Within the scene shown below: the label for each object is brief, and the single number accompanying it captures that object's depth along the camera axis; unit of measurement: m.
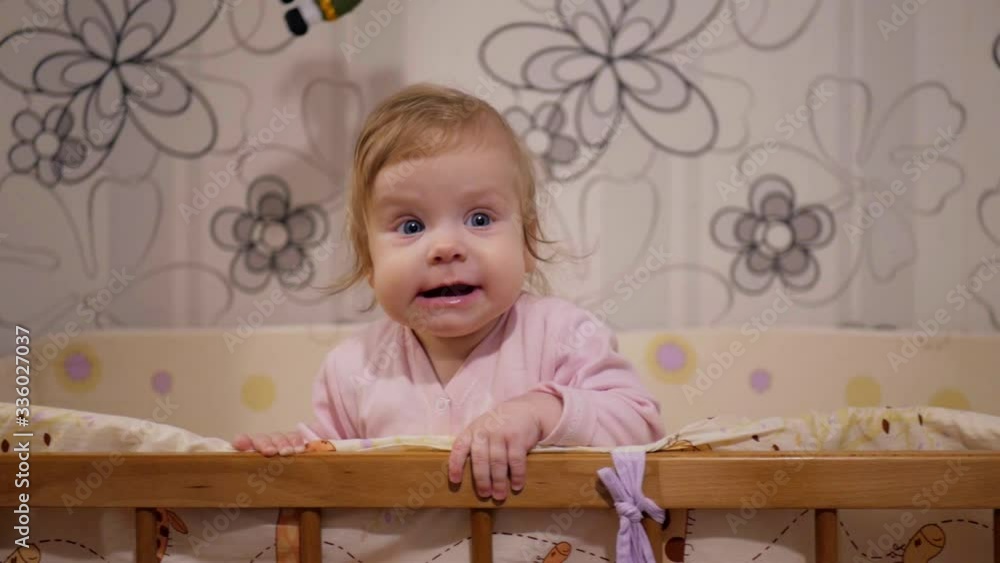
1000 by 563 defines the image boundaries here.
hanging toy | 1.51
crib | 0.76
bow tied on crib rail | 0.76
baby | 1.00
